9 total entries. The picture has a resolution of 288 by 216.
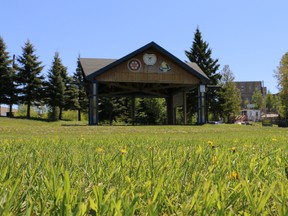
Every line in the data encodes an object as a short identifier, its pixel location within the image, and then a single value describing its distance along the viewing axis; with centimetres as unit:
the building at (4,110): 9688
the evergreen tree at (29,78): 4747
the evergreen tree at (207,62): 5119
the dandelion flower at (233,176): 163
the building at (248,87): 13850
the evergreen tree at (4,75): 4563
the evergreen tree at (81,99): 5756
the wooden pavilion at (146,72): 2480
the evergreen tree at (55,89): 5081
